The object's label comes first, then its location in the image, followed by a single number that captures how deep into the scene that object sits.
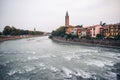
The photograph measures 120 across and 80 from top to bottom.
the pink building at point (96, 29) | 47.75
